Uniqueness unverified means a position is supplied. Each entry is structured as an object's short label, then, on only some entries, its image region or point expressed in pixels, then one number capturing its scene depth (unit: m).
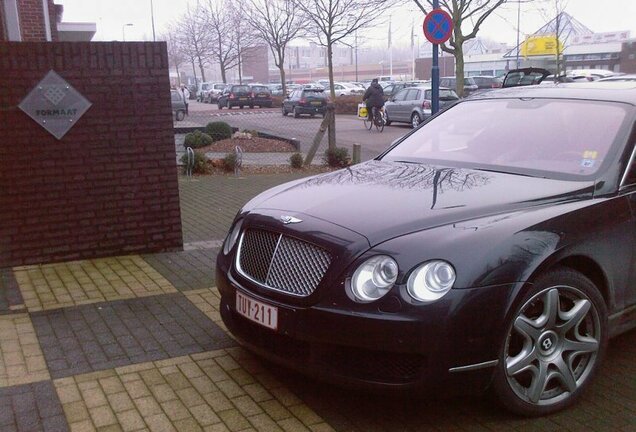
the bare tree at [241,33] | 56.53
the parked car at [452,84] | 37.47
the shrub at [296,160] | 14.03
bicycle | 24.88
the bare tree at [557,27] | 30.17
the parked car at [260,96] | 43.31
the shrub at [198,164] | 12.74
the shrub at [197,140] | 16.44
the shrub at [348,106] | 38.94
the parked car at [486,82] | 42.37
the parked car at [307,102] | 34.53
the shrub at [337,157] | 14.02
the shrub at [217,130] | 18.44
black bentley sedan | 3.17
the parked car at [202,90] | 60.44
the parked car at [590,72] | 35.07
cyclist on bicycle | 24.50
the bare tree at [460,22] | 27.56
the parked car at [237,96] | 42.41
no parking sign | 12.68
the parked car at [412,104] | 25.34
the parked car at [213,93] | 55.23
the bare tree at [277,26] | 48.69
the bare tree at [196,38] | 66.69
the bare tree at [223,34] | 61.25
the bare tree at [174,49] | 80.69
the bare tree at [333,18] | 39.28
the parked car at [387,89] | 42.03
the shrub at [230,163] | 13.25
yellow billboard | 45.53
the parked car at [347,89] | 56.16
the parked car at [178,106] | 31.09
